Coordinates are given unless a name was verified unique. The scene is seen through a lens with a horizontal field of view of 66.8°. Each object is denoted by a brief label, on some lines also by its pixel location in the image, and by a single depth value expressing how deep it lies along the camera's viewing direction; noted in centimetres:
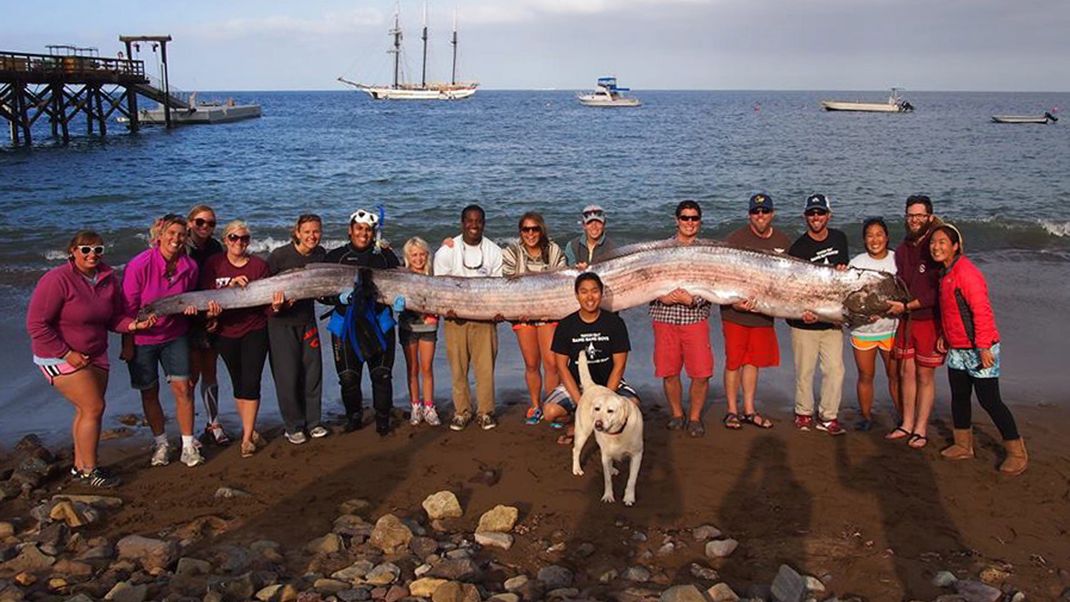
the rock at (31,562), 484
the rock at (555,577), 466
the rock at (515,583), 461
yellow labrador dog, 547
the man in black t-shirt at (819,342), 692
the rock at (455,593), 436
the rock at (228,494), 597
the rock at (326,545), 507
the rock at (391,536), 509
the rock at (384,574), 466
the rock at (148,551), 495
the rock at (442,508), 562
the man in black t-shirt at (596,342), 632
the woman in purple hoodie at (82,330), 579
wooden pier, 3778
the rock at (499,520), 537
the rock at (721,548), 502
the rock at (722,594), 440
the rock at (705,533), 526
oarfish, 668
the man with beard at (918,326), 659
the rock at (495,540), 516
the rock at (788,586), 444
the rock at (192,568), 474
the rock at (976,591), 452
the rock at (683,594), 422
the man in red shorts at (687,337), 696
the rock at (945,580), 468
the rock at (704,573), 476
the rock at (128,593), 436
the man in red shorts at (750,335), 697
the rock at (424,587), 450
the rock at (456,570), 470
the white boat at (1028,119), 6912
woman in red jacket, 609
